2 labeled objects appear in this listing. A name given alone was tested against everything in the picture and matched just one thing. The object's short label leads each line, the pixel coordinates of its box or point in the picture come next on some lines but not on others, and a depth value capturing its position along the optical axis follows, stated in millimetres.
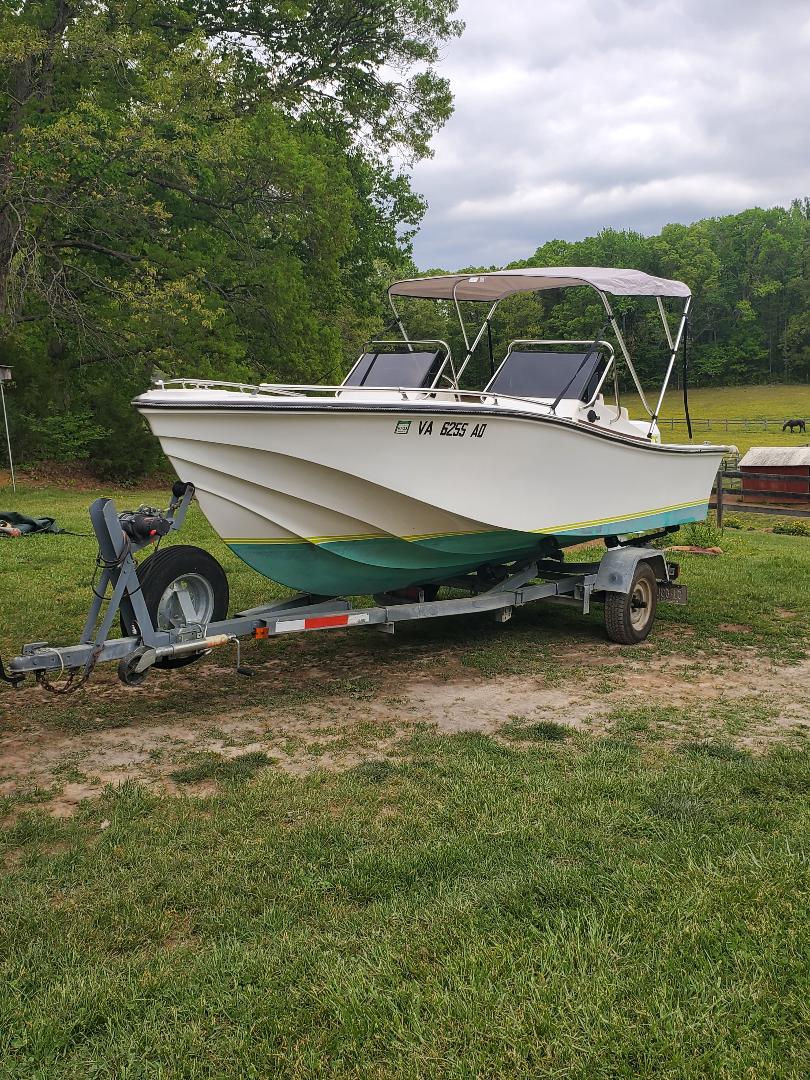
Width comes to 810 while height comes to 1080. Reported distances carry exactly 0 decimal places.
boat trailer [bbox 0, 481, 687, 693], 5281
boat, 5934
